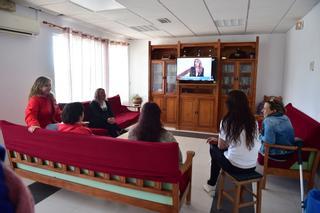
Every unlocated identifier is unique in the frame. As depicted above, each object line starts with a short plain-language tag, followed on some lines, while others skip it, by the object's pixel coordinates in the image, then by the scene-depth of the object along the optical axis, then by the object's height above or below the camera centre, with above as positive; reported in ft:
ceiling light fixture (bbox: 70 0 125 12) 11.09 +3.84
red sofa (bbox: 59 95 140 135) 13.96 -2.55
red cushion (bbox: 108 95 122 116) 16.74 -1.84
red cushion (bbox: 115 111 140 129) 14.80 -2.72
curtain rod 13.12 +3.21
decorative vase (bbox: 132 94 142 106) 20.36 -1.91
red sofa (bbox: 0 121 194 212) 5.77 -2.50
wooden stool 6.47 -2.97
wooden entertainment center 17.44 -0.26
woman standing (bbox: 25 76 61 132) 9.11 -1.10
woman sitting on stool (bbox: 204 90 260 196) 6.75 -1.70
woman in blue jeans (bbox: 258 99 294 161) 8.34 -1.87
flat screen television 17.53 +0.92
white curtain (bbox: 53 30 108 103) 14.17 +0.98
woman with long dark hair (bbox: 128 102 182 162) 6.56 -1.43
